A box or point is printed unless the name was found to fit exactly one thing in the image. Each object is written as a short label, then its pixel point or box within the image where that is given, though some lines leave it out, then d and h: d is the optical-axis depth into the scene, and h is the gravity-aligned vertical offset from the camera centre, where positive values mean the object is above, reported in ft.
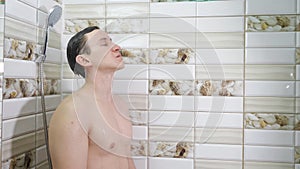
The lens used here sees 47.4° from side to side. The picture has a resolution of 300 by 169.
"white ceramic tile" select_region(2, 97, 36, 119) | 3.60 -0.32
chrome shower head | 4.17 +0.77
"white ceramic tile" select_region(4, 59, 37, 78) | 3.60 +0.11
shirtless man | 3.74 -0.43
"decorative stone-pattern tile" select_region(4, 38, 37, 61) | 3.60 +0.32
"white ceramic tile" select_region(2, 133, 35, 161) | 3.60 -0.75
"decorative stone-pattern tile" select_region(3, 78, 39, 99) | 3.59 -0.11
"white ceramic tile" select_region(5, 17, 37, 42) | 3.61 +0.54
